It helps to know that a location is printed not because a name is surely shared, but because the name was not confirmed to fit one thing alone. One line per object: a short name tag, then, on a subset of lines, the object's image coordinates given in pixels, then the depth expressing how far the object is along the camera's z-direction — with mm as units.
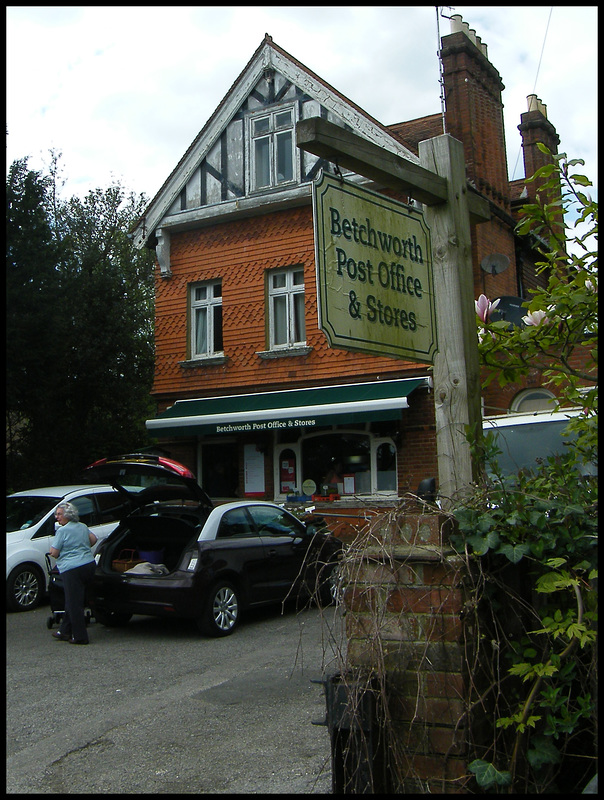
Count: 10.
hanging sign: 3805
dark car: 8719
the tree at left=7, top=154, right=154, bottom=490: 14827
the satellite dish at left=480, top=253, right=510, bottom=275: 15102
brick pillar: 3129
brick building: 15383
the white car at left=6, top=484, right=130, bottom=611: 11039
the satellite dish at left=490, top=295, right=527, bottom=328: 13052
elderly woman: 8680
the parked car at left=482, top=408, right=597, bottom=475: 9328
